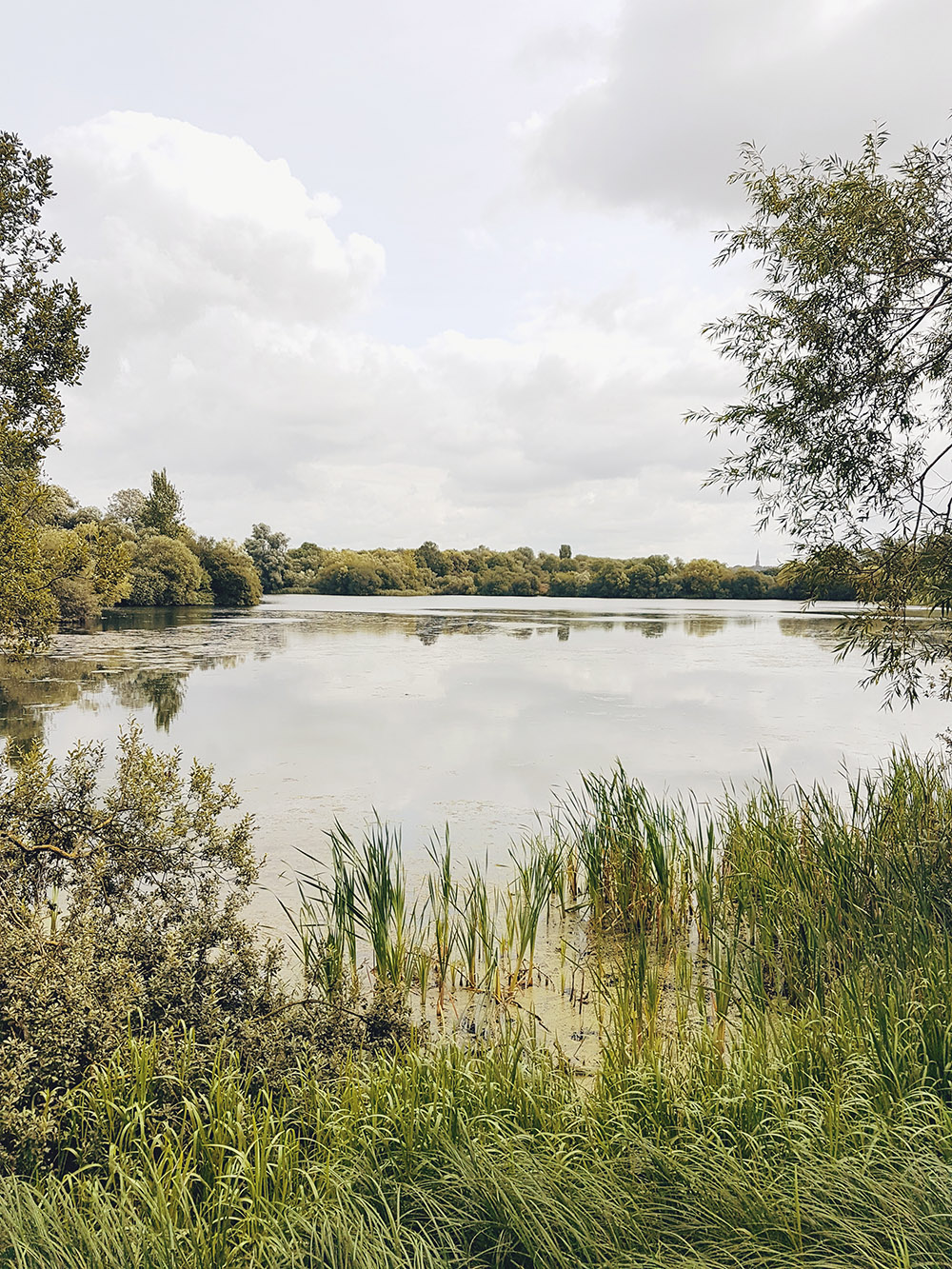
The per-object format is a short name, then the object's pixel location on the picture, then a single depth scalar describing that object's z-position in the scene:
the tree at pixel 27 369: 6.06
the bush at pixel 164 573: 45.69
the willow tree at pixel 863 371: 5.30
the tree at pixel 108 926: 2.62
